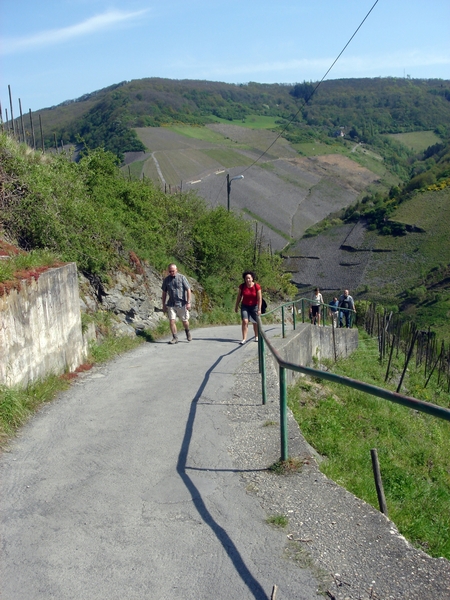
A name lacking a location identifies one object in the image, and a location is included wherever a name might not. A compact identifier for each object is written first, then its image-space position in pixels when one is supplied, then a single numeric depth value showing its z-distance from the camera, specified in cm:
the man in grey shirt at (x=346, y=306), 2241
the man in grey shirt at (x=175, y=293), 1326
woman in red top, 1289
